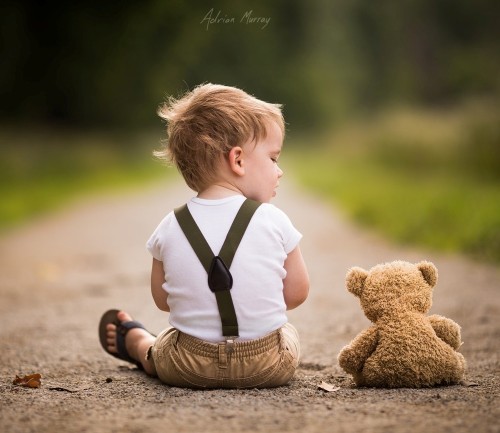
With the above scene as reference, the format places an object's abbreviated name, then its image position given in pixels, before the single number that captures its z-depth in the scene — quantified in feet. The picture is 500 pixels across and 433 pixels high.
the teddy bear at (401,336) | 9.02
